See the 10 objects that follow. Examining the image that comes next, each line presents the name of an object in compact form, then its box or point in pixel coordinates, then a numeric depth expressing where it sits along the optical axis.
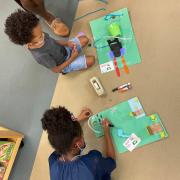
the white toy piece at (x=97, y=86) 1.67
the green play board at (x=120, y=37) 1.71
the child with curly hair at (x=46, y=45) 1.42
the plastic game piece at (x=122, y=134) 1.53
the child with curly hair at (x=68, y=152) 1.22
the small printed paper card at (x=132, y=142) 1.51
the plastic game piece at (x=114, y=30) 1.76
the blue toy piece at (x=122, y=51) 1.73
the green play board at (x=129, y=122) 1.50
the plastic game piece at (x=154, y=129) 1.49
